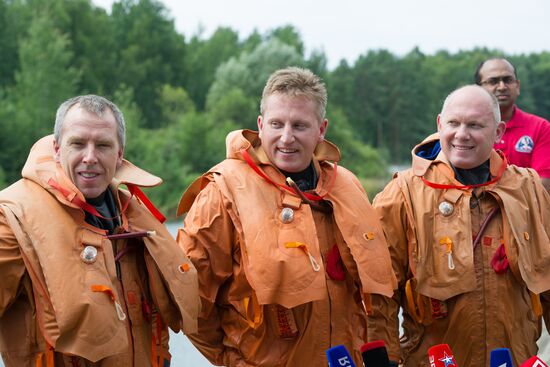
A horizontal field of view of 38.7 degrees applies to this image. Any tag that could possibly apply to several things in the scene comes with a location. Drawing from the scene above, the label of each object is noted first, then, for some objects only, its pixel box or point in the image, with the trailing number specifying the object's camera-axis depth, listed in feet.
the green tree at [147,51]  173.27
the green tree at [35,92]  93.45
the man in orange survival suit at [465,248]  13.41
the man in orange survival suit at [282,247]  12.15
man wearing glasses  18.57
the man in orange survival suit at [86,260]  10.24
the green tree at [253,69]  128.26
